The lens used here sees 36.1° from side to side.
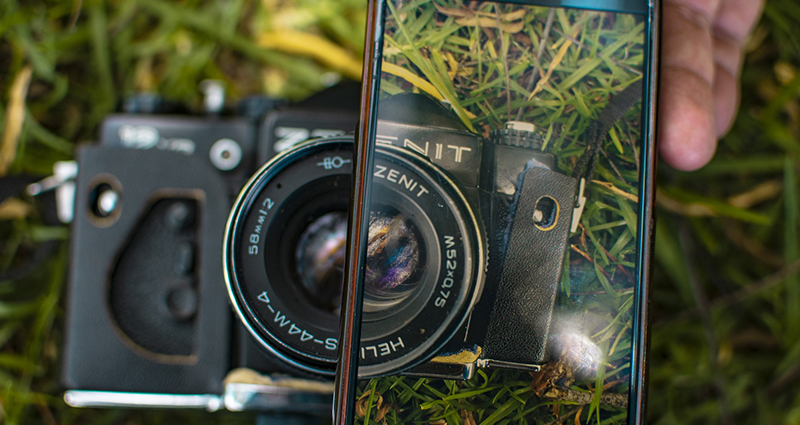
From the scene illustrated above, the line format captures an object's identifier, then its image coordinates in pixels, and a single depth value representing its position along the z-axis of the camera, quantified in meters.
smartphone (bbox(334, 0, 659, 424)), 0.27
